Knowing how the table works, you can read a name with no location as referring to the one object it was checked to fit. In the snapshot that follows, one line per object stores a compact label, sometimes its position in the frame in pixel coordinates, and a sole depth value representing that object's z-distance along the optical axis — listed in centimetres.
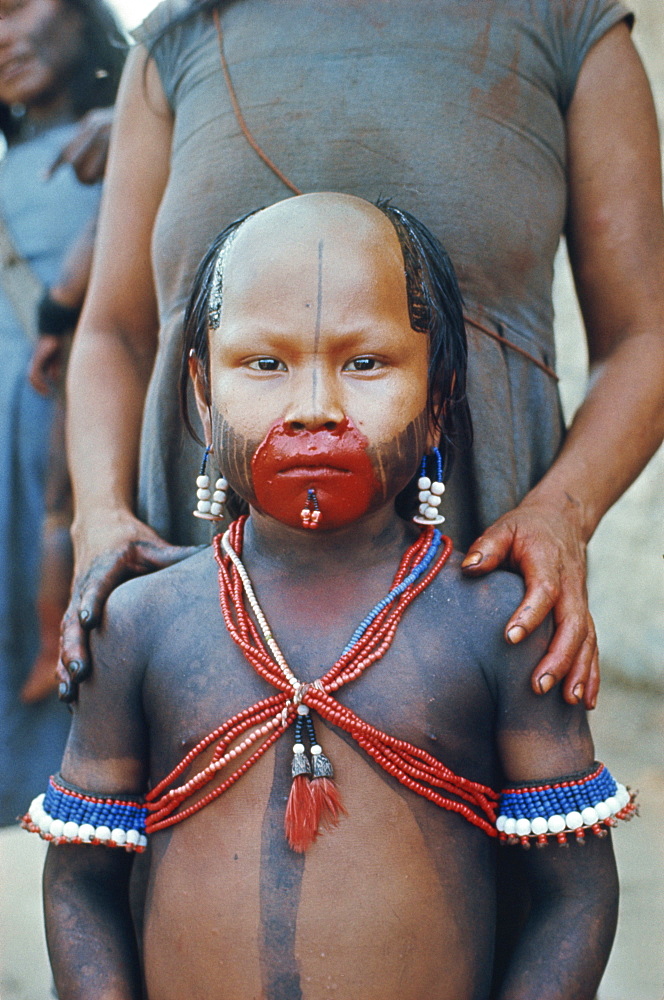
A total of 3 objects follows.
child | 123
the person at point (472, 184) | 155
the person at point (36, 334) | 265
